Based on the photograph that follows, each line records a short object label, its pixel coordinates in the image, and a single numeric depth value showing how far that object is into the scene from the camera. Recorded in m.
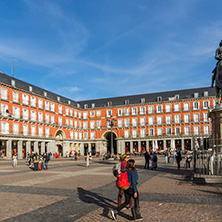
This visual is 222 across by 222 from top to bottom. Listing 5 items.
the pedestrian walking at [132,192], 5.88
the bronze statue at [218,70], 12.35
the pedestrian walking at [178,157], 18.73
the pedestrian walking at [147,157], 19.73
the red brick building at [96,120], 45.84
